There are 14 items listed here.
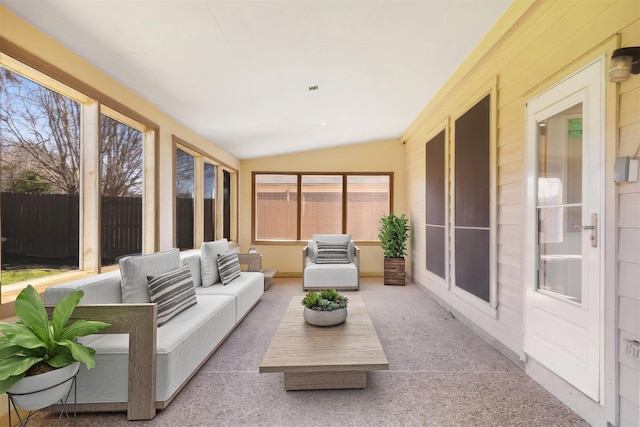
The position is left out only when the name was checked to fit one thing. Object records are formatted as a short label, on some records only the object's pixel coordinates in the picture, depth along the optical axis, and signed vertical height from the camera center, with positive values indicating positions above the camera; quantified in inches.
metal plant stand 63.3 -44.3
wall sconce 62.4 +31.7
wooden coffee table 77.8 -37.3
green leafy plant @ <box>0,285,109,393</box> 55.9 -24.6
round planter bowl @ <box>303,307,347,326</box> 101.4 -33.7
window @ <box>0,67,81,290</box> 77.9 +9.9
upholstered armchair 203.0 -33.5
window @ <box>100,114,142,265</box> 109.3 +9.5
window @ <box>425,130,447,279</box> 167.9 +6.0
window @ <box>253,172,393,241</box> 258.5 +9.6
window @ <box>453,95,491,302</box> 123.2 +6.7
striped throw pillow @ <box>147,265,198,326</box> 95.0 -25.6
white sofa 74.8 -34.4
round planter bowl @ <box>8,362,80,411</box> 56.4 -32.8
